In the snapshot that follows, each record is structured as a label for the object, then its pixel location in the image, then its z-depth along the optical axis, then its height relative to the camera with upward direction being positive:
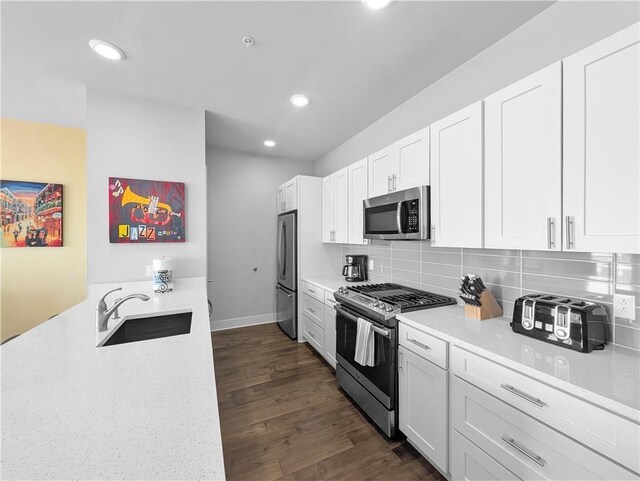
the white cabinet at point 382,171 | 2.31 +0.62
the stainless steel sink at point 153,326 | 1.62 -0.57
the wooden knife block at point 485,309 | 1.69 -0.47
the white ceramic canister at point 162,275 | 2.18 -0.32
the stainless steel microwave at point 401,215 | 1.94 +0.19
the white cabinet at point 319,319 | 2.73 -0.94
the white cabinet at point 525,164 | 1.24 +0.38
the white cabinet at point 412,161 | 1.94 +0.61
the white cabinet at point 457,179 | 1.58 +0.38
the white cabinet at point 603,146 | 1.01 +0.38
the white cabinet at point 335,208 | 3.07 +0.38
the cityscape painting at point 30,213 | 2.82 +0.27
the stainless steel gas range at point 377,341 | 1.82 -0.80
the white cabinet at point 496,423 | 0.92 -0.81
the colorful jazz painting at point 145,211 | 2.42 +0.26
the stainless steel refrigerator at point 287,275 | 3.54 -0.53
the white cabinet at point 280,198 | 4.02 +0.62
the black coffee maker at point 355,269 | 3.11 -0.37
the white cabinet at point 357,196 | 2.71 +0.45
